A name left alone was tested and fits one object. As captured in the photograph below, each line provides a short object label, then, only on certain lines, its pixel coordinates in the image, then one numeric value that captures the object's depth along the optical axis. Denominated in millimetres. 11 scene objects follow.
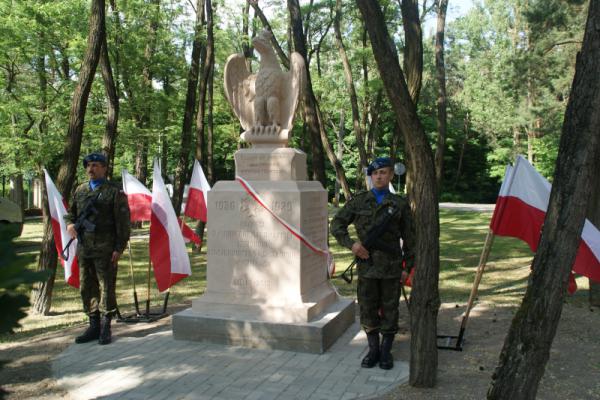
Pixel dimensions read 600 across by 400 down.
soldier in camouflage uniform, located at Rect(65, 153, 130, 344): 5906
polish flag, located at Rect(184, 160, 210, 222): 9477
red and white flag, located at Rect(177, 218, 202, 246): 8656
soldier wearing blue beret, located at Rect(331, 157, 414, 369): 5078
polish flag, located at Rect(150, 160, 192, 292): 6613
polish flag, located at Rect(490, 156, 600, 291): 5402
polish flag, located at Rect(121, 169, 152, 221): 7641
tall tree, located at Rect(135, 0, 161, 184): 16812
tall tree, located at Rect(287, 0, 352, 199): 11898
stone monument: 5836
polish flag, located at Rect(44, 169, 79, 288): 6555
